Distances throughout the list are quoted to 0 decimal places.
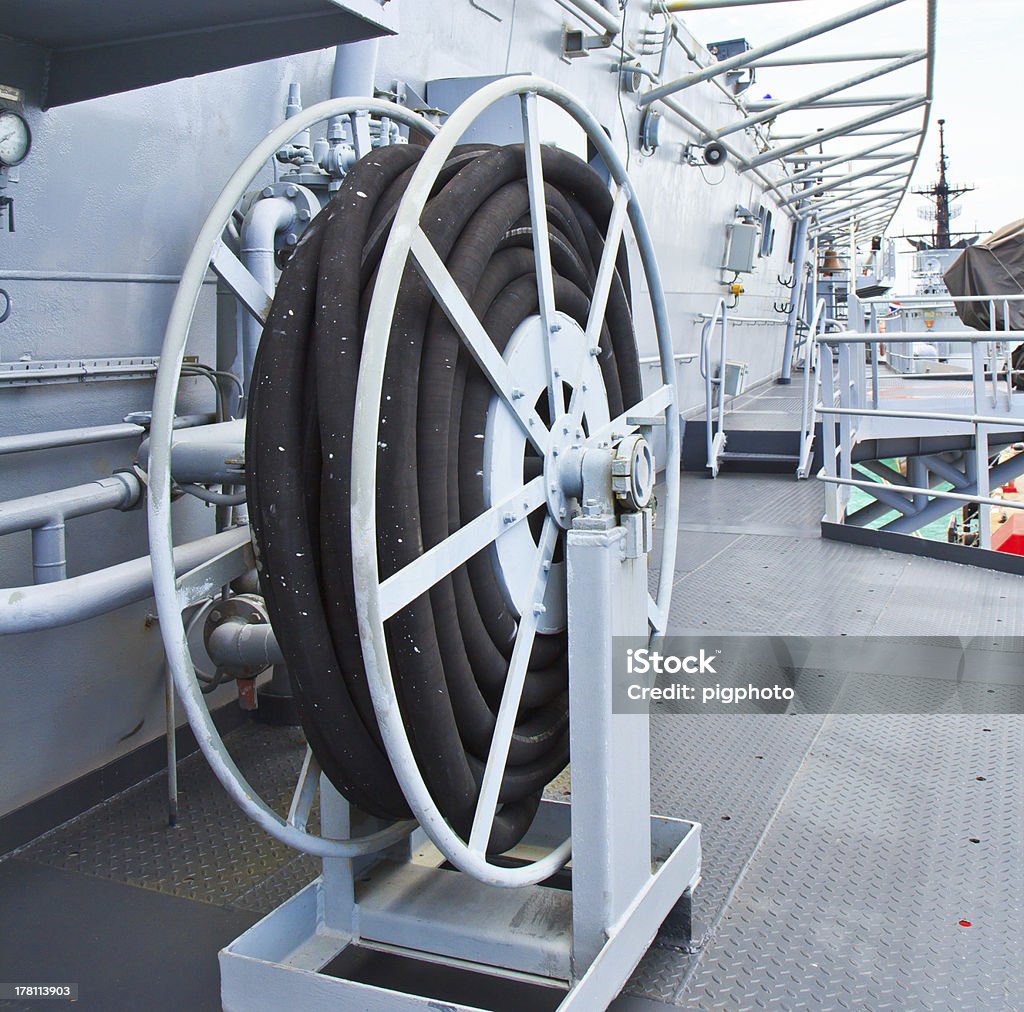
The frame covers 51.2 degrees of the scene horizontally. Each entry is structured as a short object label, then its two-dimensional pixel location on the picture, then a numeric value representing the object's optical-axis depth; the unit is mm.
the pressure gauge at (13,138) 2520
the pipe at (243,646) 3000
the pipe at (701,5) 8070
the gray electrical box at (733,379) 10664
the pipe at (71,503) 2395
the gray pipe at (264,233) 3100
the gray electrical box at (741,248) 12000
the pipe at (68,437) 2691
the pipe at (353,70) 3791
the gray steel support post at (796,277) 14914
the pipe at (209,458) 2314
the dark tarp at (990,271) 13805
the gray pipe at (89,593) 2088
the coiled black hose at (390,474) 1779
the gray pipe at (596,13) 6312
